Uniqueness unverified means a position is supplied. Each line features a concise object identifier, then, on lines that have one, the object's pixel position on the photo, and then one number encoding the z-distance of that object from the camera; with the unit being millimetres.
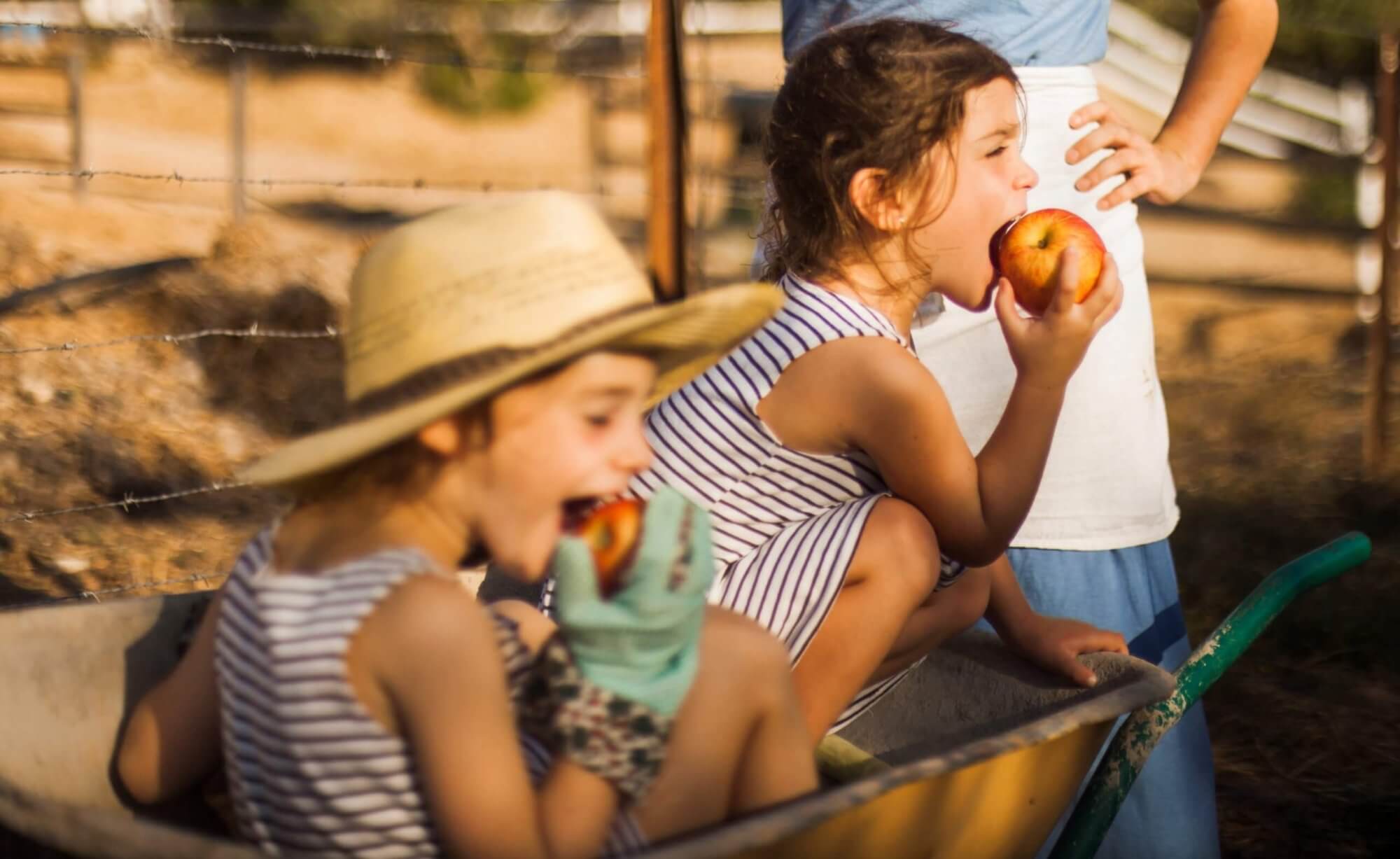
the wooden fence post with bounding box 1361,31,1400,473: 6172
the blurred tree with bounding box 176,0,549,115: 19125
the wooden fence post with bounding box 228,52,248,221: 10398
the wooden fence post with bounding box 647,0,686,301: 4082
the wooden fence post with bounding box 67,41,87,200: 11969
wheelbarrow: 1461
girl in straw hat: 1430
